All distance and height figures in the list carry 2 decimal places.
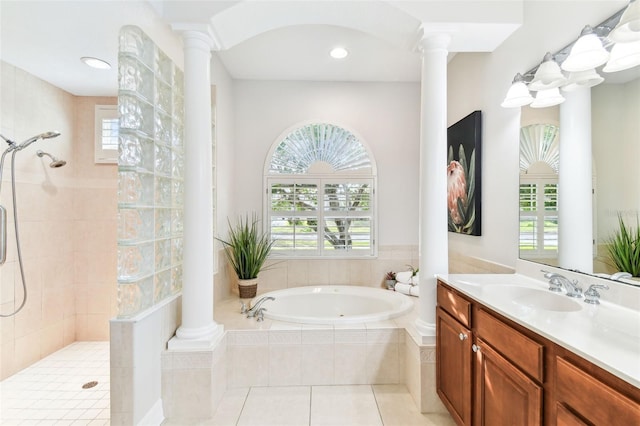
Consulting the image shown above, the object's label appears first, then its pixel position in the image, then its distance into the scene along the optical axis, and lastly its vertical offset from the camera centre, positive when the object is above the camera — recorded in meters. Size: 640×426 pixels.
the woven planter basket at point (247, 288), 2.93 -0.73
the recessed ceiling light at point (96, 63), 2.27 +1.14
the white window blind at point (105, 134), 2.92 +0.75
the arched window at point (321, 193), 3.36 +0.22
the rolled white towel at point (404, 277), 3.11 -0.66
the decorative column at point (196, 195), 1.90 +0.11
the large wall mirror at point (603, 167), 1.30 +0.23
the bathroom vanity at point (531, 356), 0.82 -0.49
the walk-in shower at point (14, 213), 2.09 -0.01
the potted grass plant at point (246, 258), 2.91 -0.44
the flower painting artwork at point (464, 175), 2.44 +0.33
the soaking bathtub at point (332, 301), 2.93 -0.87
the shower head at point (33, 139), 2.11 +0.51
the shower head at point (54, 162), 2.48 +0.41
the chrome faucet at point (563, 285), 1.41 -0.34
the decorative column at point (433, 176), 1.96 +0.24
